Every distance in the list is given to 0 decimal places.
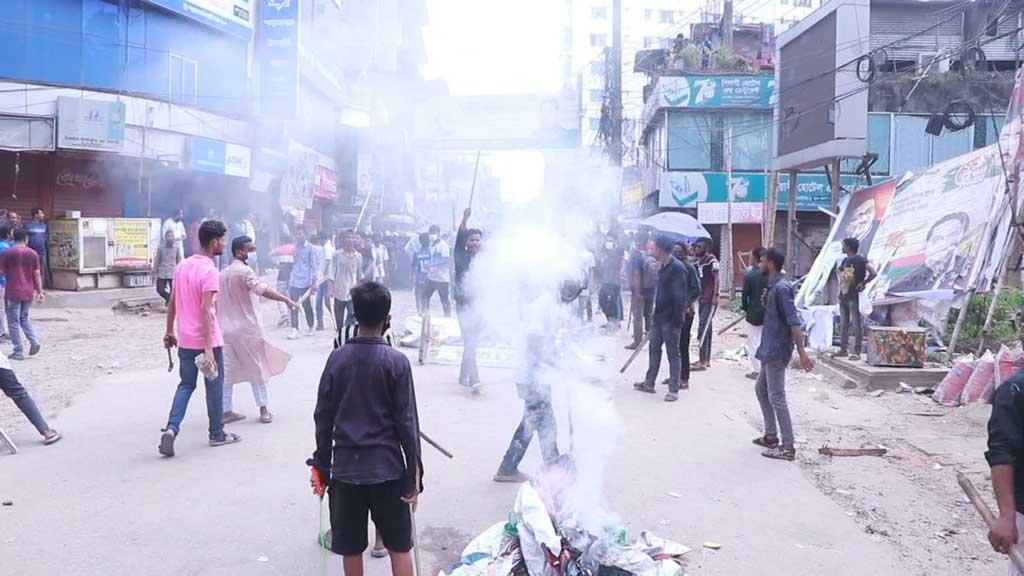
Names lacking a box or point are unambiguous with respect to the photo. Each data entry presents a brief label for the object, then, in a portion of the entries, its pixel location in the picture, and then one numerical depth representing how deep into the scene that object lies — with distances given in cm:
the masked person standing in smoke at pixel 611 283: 1263
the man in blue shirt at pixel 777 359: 570
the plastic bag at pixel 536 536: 327
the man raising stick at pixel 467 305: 727
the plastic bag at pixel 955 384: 772
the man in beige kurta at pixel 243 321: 591
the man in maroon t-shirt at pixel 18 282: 893
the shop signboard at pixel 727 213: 2327
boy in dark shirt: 293
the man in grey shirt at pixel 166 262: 1173
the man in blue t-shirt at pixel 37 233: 1277
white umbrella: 1024
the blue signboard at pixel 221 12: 1734
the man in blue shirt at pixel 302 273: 1123
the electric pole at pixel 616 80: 1395
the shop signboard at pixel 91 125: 1489
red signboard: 2403
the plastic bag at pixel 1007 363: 708
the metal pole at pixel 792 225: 1468
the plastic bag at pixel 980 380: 740
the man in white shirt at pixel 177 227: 1240
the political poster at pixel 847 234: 1303
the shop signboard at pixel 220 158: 1778
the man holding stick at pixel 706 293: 979
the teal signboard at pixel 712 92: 2398
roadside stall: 1405
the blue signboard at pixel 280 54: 1942
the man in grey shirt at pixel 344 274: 1059
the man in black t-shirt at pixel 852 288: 973
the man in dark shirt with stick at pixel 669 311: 784
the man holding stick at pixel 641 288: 1114
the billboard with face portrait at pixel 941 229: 990
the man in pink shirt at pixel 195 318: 523
